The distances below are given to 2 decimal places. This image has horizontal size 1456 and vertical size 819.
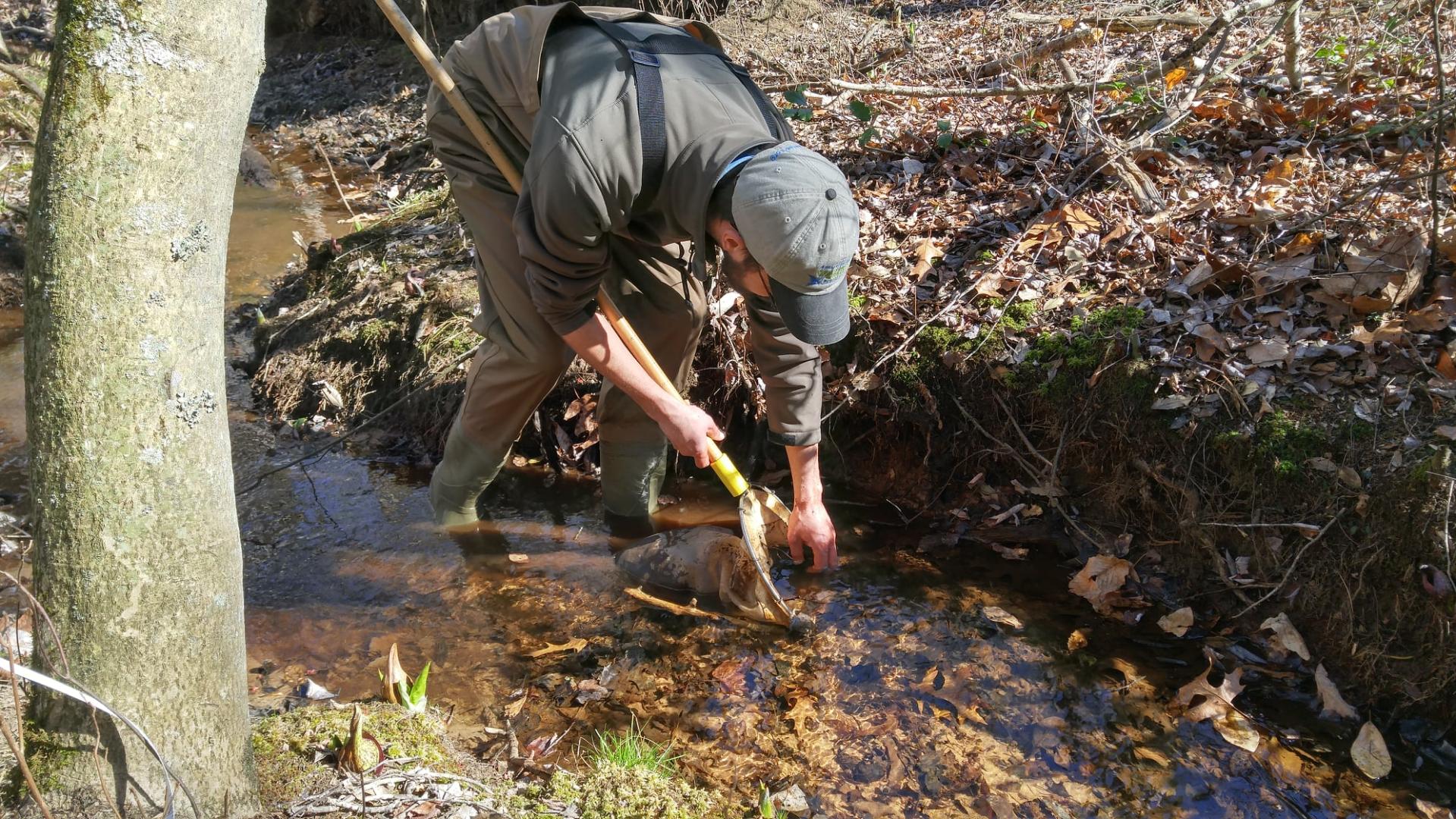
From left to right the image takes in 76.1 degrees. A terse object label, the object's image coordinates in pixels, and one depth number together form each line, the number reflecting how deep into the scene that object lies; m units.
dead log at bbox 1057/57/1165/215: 4.44
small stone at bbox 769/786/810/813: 2.82
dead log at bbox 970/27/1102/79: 5.41
